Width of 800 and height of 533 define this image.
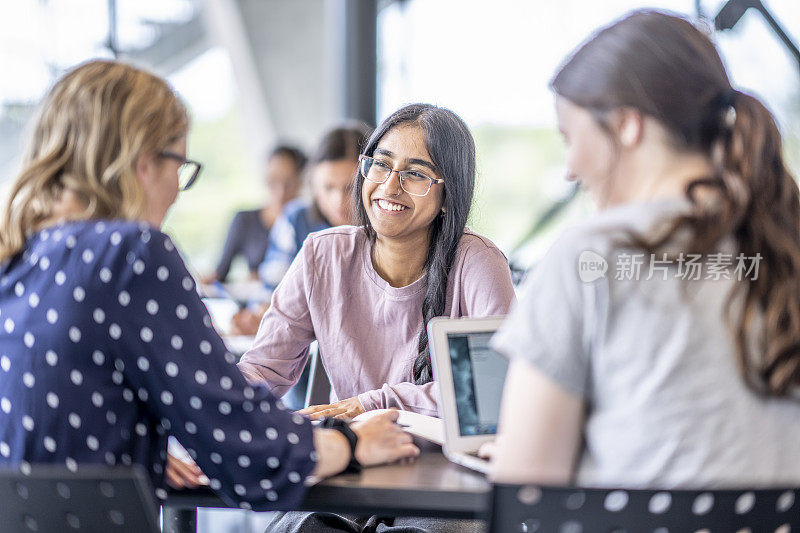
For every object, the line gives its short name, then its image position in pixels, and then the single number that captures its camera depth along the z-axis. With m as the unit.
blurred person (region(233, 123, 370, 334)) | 3.73
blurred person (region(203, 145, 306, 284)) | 5.12
